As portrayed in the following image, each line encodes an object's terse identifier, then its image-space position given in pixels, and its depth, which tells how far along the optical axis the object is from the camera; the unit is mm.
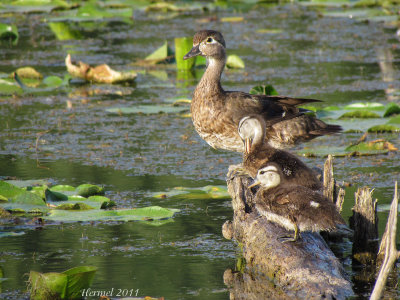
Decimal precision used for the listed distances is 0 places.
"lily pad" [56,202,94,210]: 12930
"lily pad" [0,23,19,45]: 31172
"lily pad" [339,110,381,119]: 18797
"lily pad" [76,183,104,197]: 13922
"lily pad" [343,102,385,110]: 19359
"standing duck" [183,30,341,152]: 14398
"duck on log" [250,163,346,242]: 10227
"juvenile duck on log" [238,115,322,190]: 11695
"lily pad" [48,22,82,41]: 33656
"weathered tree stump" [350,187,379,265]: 11555
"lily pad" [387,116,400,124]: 17891
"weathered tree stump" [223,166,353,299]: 9617
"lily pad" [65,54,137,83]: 24375
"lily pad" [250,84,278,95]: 18495
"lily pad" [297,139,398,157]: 16422
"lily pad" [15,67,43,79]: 24547
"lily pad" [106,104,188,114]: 20437
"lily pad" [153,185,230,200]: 14172
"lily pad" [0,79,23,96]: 23109
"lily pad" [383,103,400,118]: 18531
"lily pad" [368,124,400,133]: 17344
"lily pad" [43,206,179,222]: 12453
